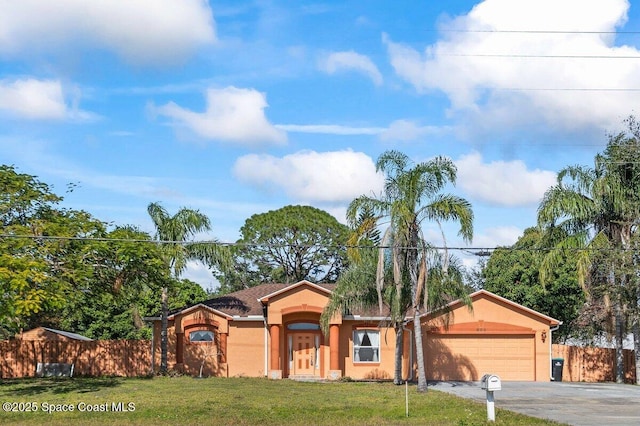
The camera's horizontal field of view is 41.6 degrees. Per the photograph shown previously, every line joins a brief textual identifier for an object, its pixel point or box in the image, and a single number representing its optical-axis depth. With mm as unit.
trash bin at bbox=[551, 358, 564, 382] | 38531
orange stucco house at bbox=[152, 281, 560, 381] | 37750
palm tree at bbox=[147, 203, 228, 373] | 37281
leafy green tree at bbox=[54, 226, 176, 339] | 30672
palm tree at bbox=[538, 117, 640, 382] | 34656
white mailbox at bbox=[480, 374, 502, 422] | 20125
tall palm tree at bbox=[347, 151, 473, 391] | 28891
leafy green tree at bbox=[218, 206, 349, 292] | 61719
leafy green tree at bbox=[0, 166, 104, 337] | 26500
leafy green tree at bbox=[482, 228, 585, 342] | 49656
